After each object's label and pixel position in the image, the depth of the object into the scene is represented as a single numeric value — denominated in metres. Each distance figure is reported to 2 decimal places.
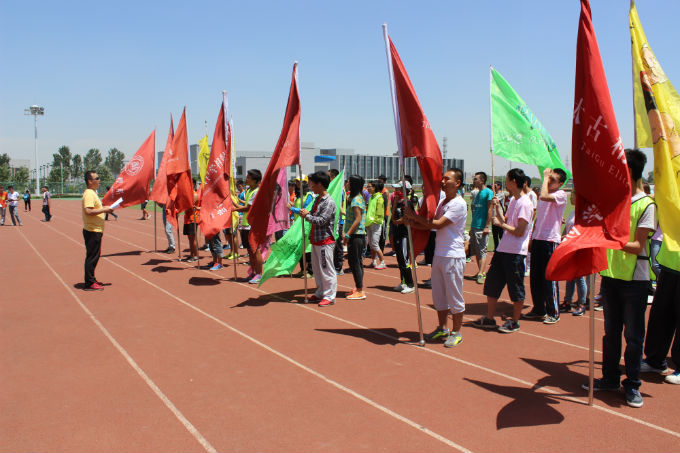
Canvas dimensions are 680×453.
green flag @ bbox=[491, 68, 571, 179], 6.18
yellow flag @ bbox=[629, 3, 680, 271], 3.91
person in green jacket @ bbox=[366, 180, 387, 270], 10.32
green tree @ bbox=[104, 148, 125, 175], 160.48
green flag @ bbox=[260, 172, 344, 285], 8.72
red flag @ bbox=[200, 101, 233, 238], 9.74
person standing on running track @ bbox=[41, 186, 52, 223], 24.89
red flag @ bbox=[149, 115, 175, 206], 11.71
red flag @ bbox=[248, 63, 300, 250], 7.66
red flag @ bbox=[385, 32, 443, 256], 5.66
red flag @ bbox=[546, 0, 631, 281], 3.89
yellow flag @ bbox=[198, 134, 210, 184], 11.47
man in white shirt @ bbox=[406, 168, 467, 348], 5.59
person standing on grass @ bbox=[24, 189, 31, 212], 31.42
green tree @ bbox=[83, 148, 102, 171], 124.38
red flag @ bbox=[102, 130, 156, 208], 10.27
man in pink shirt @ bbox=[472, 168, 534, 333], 6.27
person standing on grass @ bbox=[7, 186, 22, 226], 22.71
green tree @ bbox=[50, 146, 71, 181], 105.00
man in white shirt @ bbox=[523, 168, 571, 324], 6.76
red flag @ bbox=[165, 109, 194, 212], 11.22
